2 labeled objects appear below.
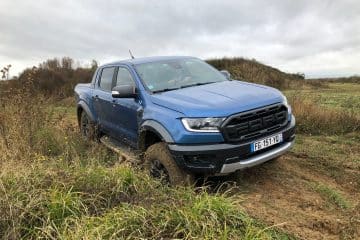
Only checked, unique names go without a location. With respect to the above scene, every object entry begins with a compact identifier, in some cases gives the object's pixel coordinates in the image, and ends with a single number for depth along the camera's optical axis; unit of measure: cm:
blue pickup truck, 529
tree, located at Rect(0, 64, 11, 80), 855
